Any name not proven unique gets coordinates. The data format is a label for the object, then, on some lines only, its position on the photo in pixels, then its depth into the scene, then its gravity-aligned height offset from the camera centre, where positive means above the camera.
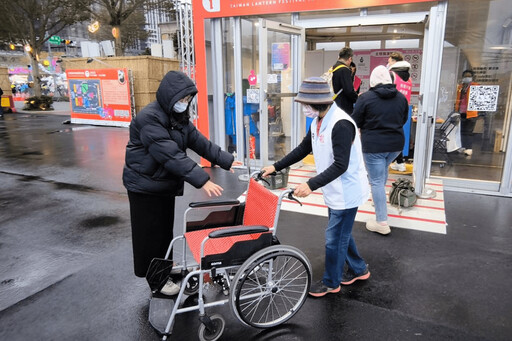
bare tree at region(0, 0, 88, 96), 18.66 +3.58
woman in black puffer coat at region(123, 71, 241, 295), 2.31 -0.50
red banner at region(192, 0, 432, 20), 5.18 +1.16
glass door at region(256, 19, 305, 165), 5.53 -0.05
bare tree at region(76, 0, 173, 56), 17.12 +3.48
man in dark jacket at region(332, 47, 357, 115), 4.96 +0.06
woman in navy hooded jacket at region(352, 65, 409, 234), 3.47 -0.38
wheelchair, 2.19 -1.09
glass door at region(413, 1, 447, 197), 4.60 -0.01
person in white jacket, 2.30 -0.54
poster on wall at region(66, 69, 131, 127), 12.25 -0.33
